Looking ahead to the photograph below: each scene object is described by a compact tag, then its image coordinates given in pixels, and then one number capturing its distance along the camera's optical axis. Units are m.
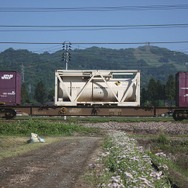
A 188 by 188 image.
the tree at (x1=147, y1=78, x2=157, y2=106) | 114.35
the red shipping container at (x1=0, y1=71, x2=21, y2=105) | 34.41
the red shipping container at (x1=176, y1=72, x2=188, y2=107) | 33.75
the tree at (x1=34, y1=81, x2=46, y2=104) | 126.88
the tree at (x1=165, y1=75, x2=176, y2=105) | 110.50
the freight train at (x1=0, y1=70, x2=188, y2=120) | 31.23
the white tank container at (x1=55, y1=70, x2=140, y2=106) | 31.22
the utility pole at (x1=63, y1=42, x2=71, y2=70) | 63.46
